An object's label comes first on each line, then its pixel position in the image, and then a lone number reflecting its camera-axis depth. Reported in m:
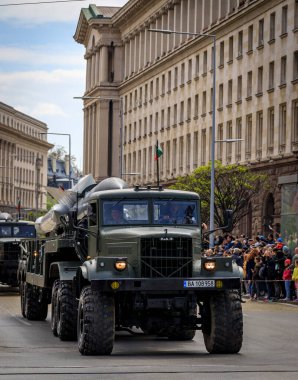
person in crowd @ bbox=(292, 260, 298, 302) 39.50
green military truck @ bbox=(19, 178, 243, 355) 20.88
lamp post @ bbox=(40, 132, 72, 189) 83.00
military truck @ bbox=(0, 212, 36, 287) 47.47
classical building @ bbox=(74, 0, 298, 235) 70.69
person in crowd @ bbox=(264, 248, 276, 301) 42.50
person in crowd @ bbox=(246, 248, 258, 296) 45.72
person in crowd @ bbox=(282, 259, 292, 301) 41.16
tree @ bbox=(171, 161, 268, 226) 67.00
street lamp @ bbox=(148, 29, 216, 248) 57.59
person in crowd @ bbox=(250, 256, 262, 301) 44.50
